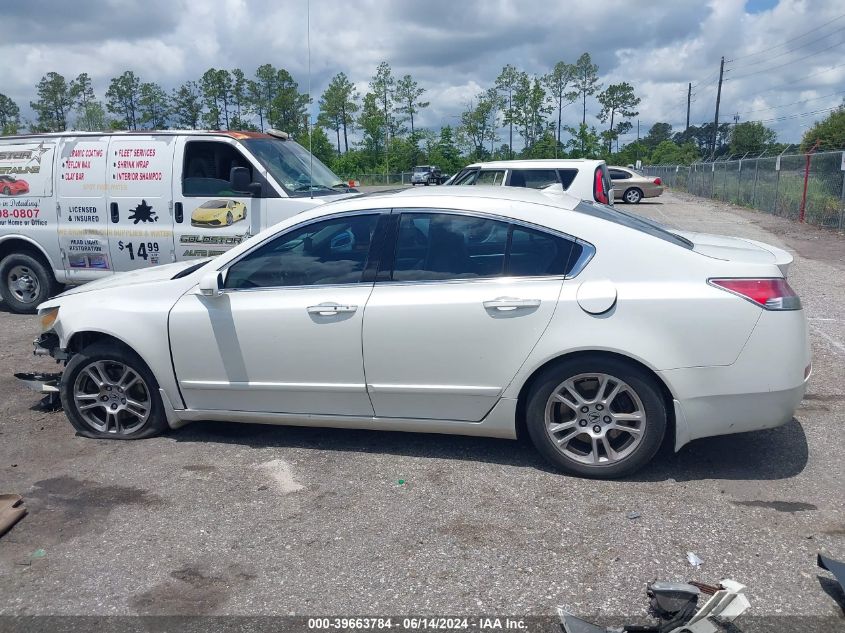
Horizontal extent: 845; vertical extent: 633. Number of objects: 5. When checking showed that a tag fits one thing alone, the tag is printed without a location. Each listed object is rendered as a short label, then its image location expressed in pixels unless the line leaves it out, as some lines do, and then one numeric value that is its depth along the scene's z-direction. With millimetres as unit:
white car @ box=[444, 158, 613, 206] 11250
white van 8070
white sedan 3998
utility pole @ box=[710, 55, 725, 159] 55969
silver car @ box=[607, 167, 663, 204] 30438
